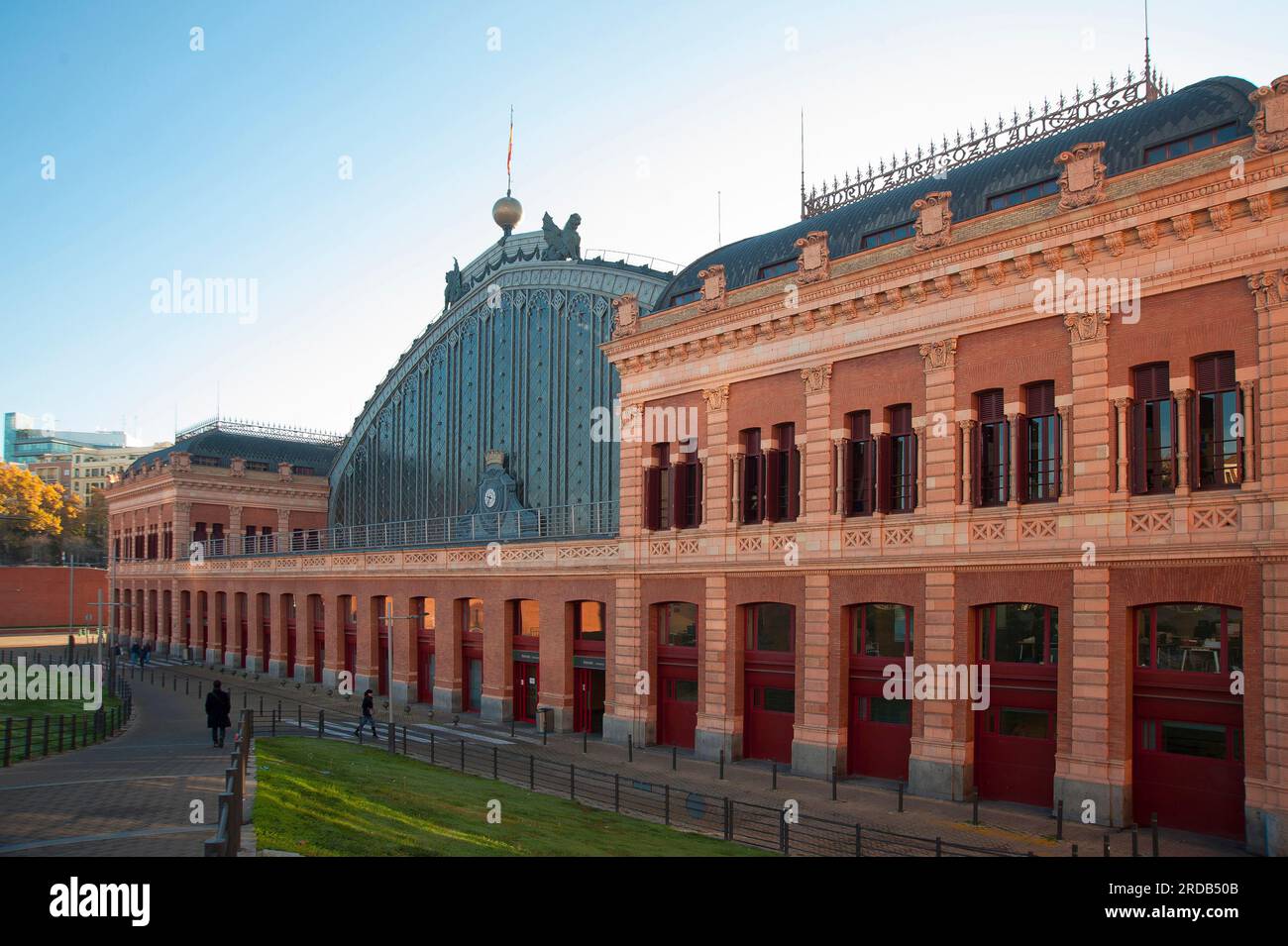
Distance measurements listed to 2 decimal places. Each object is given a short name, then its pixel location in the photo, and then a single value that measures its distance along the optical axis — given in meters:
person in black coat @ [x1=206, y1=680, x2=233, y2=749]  33.75
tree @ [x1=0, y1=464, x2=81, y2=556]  131.62
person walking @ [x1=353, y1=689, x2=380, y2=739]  39.03
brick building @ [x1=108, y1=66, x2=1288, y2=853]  23.36
